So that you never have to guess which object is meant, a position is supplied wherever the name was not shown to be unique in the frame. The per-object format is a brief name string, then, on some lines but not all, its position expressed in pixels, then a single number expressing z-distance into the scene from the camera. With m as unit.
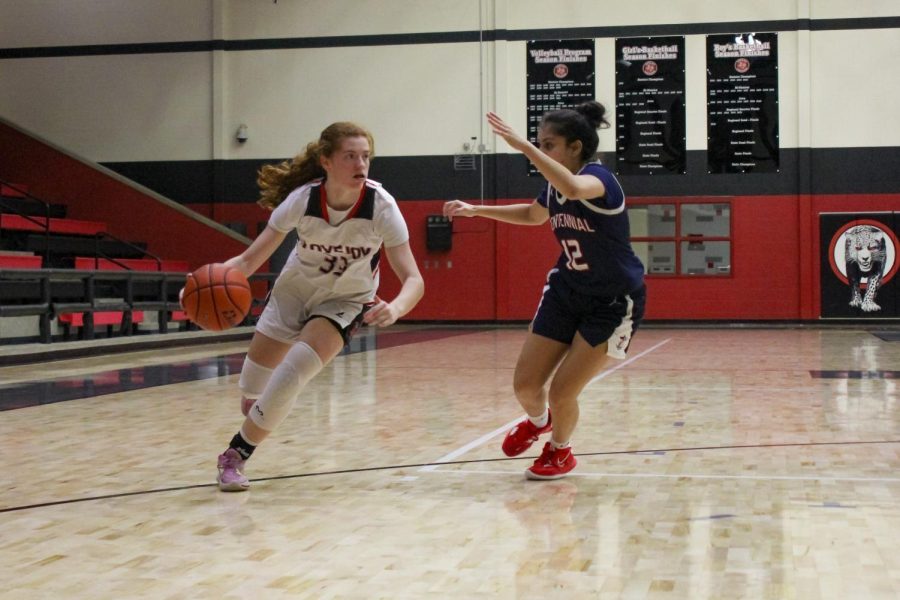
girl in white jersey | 3.81
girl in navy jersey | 3.90
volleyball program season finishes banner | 16.77
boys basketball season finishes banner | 16.42
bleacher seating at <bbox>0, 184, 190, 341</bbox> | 11.26
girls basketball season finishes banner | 16.61
